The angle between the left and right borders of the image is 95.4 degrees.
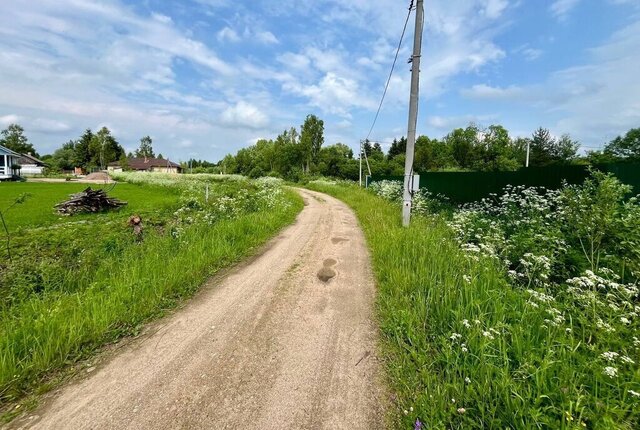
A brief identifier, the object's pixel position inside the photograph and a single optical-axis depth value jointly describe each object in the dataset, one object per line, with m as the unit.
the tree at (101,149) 80.00
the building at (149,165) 86.00
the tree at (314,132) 56.47
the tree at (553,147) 54.03
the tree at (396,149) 62.50
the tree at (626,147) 45.00
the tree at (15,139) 79.38
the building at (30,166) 64.69
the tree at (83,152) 82.00
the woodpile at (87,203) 12.89
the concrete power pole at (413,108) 8.47
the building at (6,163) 37.36
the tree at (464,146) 61.50
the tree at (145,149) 113.58
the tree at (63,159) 81.79
